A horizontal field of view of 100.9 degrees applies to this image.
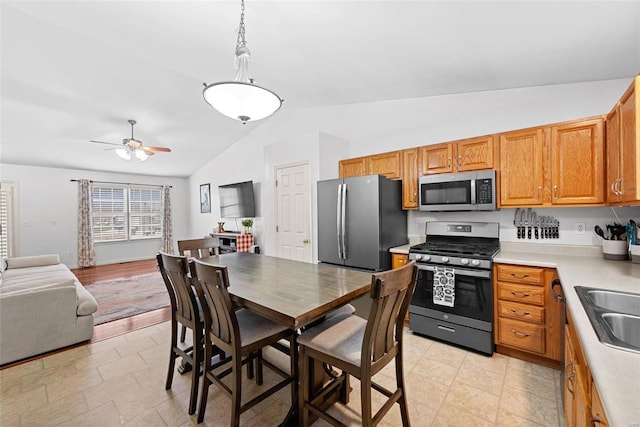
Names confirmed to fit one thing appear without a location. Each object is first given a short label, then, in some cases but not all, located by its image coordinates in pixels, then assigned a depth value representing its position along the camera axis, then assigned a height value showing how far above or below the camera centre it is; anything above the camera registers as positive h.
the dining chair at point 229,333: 1.48 -0.77
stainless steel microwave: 2.67 +0.20
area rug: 3.57 -1.33
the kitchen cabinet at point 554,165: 2.21 +0.40
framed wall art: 7.20 +0.42
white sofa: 2.41 -1.01
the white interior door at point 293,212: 3.93 +0.00
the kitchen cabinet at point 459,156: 2.72 +0.60
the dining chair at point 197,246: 2.76 -0.37
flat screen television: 5.52 +0.27
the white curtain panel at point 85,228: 6.37 -0.33
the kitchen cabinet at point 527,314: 2.17 -0.90
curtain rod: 6.39 +0.83
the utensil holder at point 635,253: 2.02 -0.35
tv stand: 5.31 -0.61
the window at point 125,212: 6.84 +0.05
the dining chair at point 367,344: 1.28 -0.74
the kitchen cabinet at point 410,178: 3.17 +0.40
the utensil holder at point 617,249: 2.19 -0.35
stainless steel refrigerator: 3.00 -0.12
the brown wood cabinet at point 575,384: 0.93 -0.72
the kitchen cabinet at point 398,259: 2.97 -0.56
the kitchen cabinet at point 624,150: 1.47 +0.38
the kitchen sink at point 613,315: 1.00 -0.49
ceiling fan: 4.05 +1.01
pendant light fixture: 1.54 +0.71
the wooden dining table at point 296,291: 1.36 -0.49
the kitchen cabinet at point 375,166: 3.33 +0.62
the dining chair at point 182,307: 1.78 -0.70
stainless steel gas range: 2.41 -0.77
